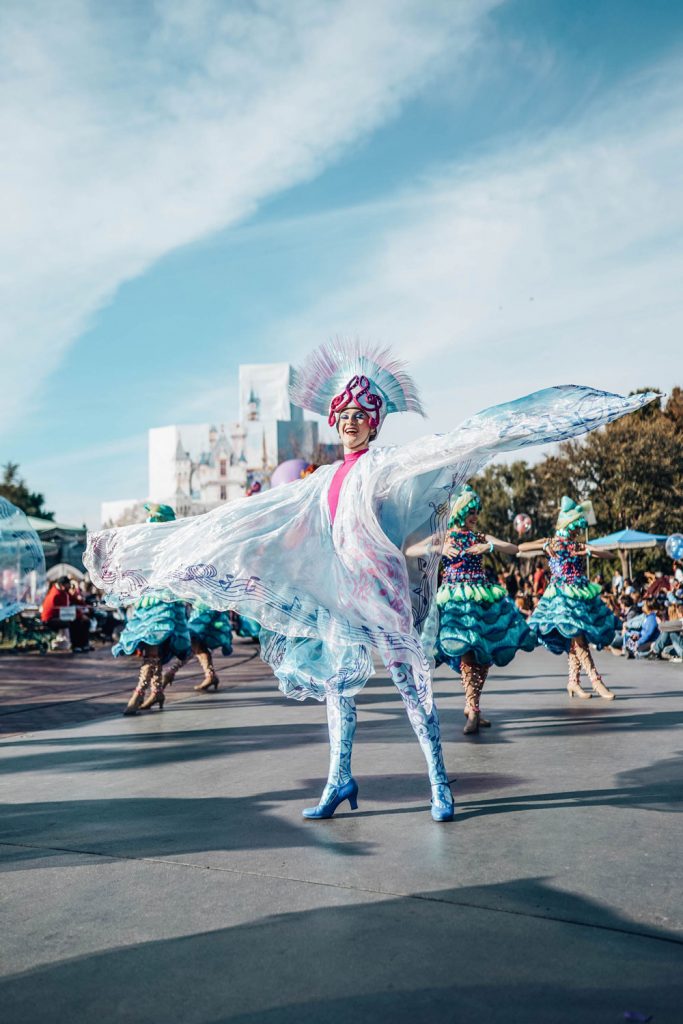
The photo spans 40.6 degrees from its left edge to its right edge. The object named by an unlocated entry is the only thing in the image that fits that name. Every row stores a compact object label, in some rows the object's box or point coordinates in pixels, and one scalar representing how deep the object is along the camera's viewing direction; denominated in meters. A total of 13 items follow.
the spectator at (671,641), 13.15
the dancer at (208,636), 10.25
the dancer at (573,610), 8.74
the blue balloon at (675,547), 14.71
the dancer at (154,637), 8.45
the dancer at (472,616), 6.95
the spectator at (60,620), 18.08
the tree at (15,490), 40.72
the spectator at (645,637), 14.06
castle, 81.56
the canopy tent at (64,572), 23.69
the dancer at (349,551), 4.13
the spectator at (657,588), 15.93
